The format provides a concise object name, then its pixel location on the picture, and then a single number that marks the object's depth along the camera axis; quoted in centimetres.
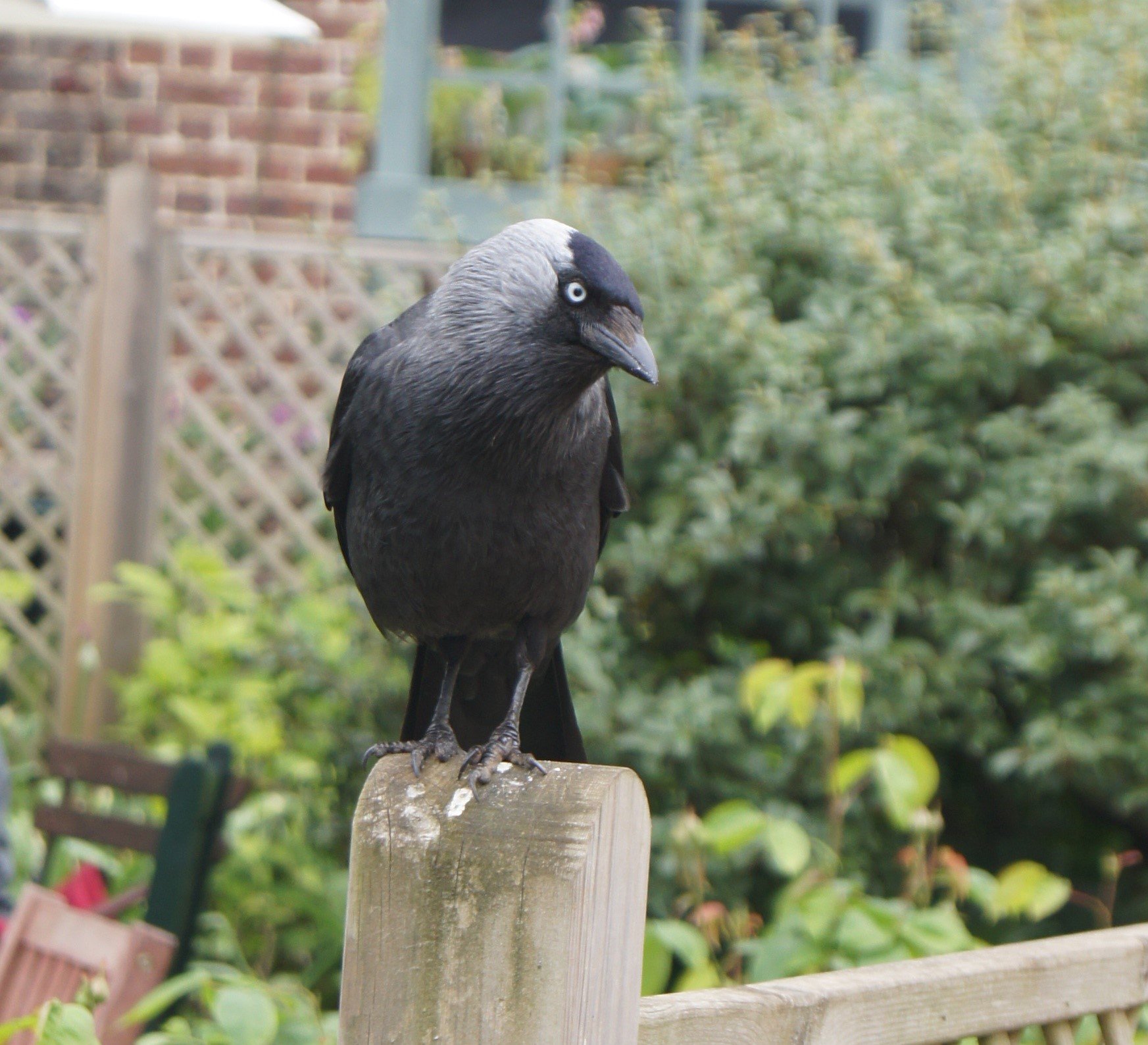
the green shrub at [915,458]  689
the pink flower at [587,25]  1421
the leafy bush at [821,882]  511
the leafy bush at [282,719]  800
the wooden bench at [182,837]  626
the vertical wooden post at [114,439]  1176
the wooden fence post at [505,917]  252
